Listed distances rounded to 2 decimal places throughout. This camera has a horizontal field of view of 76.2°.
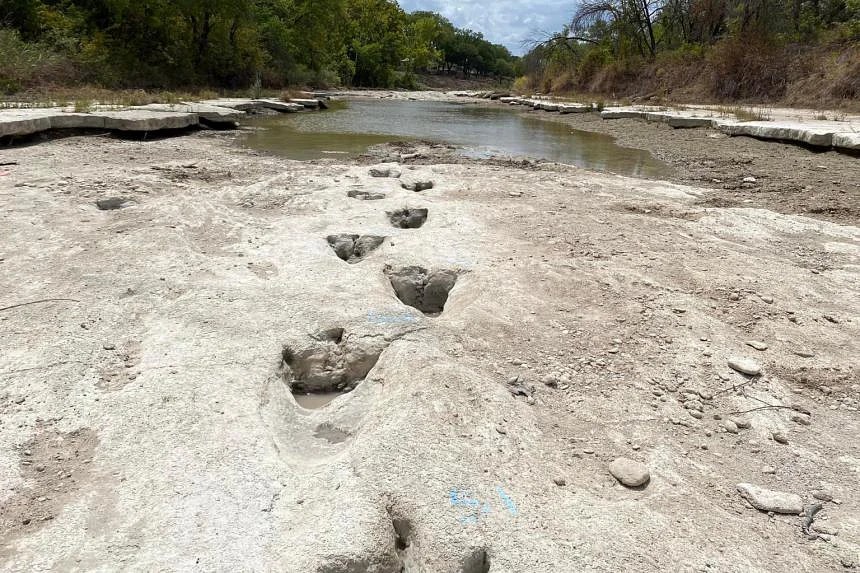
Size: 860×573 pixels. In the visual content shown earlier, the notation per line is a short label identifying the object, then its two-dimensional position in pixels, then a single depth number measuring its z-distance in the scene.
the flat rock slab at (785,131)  8.23
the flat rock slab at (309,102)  18.48
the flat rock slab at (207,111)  11.28
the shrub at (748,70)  15.48
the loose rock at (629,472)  1.98
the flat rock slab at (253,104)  14.70
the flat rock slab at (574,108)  18.14
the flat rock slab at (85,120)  7.47
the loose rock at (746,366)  2.69
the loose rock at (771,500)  1.87
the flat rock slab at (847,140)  7.65
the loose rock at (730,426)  2.31
